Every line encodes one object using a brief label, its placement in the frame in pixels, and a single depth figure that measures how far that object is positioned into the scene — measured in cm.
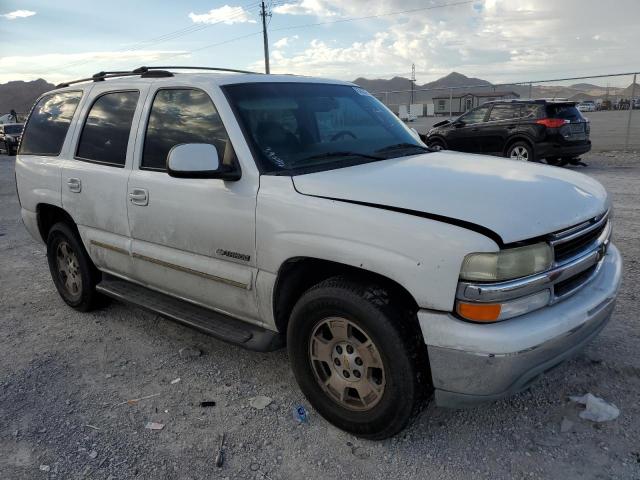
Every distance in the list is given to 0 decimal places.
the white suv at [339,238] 237
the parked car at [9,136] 2658
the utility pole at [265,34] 3931
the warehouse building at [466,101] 2781
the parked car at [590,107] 4110
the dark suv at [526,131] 1188
